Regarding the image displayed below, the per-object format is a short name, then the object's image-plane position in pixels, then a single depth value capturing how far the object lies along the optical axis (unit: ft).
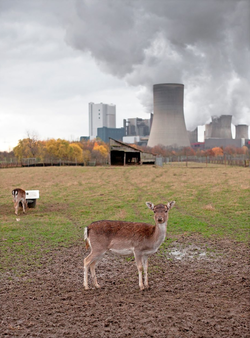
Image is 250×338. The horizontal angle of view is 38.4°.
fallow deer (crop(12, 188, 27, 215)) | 55.07
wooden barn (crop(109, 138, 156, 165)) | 182.80
